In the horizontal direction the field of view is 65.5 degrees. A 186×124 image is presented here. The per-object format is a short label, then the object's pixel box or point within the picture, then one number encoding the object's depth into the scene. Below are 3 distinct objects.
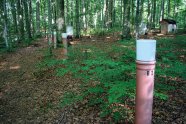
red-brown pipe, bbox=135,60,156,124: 2.38
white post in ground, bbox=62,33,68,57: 8.21
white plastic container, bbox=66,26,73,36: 15.67
